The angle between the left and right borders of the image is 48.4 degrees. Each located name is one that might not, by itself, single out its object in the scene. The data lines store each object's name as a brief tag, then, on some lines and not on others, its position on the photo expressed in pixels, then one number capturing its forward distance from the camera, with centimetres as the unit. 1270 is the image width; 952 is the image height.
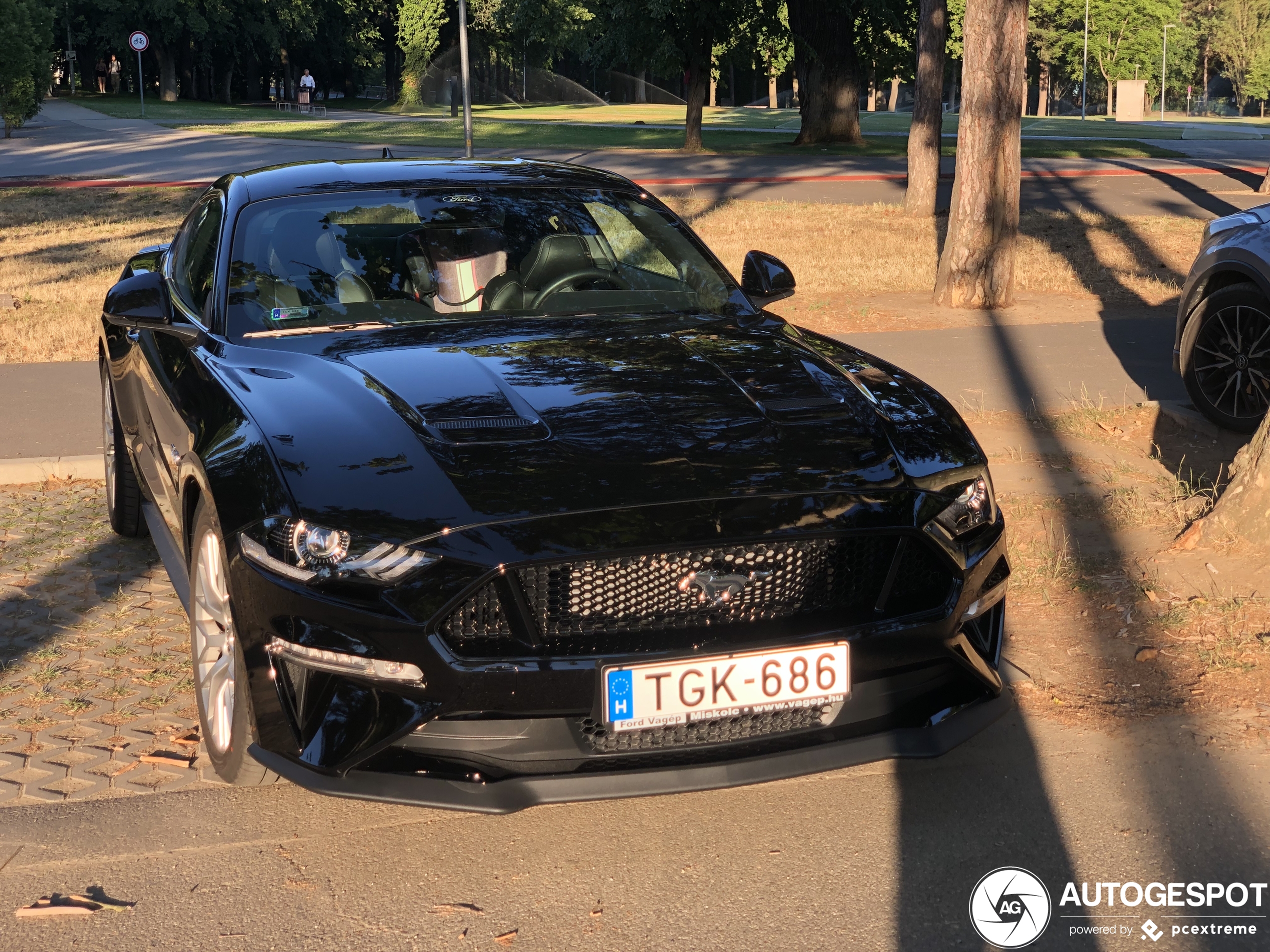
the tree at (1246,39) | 10138
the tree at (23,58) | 2864
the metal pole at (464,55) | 2631
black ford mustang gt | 306
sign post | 5160
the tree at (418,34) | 6800
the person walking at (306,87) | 6144
